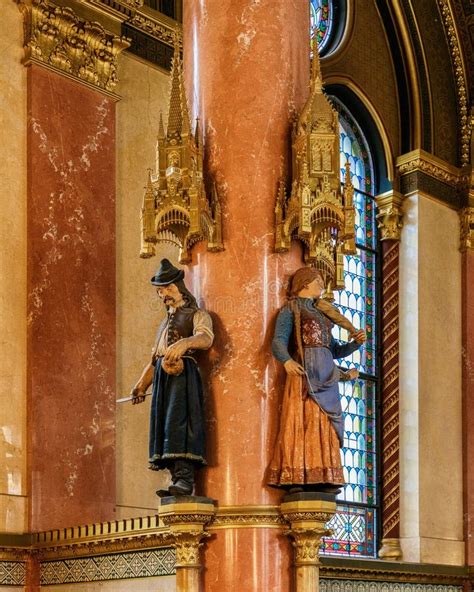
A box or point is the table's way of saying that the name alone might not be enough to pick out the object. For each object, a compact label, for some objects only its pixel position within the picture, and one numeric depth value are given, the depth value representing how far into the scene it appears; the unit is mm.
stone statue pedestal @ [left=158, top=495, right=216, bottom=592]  12304
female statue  12435
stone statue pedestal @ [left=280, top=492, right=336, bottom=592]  12304
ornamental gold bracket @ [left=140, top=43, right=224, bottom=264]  13032
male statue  12435
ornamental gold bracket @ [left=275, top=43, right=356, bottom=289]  13020
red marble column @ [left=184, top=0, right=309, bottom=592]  12543
